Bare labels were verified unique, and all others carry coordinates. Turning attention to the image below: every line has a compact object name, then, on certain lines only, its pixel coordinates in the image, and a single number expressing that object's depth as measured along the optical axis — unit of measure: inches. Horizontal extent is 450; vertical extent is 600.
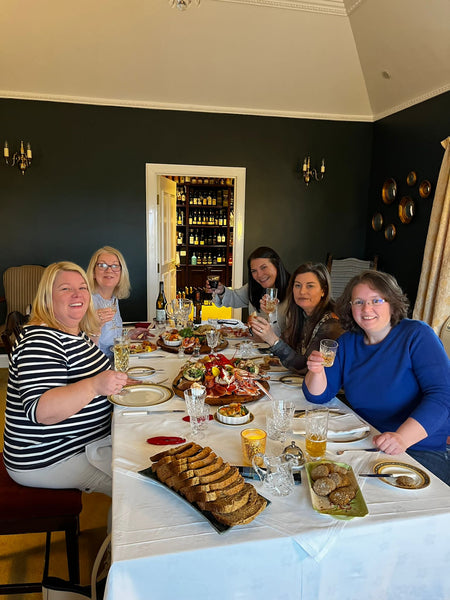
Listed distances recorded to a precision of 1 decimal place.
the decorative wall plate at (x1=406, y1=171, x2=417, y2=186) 172.7
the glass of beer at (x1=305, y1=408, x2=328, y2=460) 52.5
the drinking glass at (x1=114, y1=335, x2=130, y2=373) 69.4
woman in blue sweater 63.5
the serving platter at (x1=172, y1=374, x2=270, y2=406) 70.7
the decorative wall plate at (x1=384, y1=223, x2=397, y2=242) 189.5
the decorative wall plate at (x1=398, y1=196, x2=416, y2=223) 174.4
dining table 37.8
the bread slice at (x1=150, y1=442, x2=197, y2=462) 49.5
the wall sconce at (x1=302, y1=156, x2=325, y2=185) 203.6
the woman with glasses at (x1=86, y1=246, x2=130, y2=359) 116.1
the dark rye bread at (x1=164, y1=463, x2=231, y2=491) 43.6
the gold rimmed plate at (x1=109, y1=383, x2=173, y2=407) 70.1
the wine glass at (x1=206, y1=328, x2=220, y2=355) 95.3
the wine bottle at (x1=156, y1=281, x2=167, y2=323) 130.1
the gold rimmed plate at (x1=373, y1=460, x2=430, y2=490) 46.9
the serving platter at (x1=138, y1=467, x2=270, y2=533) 39.2
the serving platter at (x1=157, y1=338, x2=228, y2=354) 103.1
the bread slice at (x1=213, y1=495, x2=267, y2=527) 39.7
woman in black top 84.5
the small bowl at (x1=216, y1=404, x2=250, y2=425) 62.7
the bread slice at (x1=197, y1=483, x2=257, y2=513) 40.5
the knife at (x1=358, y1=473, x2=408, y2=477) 48.6
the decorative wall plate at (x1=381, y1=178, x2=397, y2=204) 188.5
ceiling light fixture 88.4
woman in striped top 57.0
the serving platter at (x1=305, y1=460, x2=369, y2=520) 41.2
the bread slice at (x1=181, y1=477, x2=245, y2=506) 41.5
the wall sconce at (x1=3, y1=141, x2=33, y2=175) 181.7
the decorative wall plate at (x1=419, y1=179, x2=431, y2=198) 163.2
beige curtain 148.9
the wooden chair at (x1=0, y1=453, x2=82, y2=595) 59.1
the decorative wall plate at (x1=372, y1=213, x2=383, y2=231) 200.8
